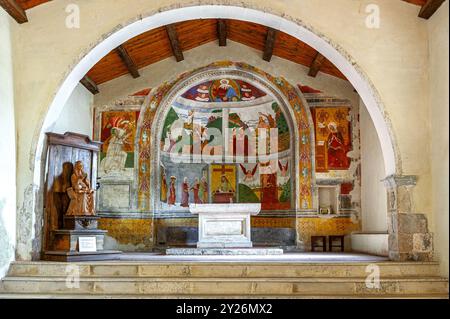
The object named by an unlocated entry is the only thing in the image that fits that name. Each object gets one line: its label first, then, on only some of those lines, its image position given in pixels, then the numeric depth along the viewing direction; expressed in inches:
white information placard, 337.4
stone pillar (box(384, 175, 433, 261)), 306.8
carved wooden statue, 356.8
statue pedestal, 323.3
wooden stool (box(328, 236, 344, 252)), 468.1
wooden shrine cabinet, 335.3
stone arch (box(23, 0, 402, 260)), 322.7
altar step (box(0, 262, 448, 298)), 276.4
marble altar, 427.5
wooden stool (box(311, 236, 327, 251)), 469.7
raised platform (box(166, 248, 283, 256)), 400.2
